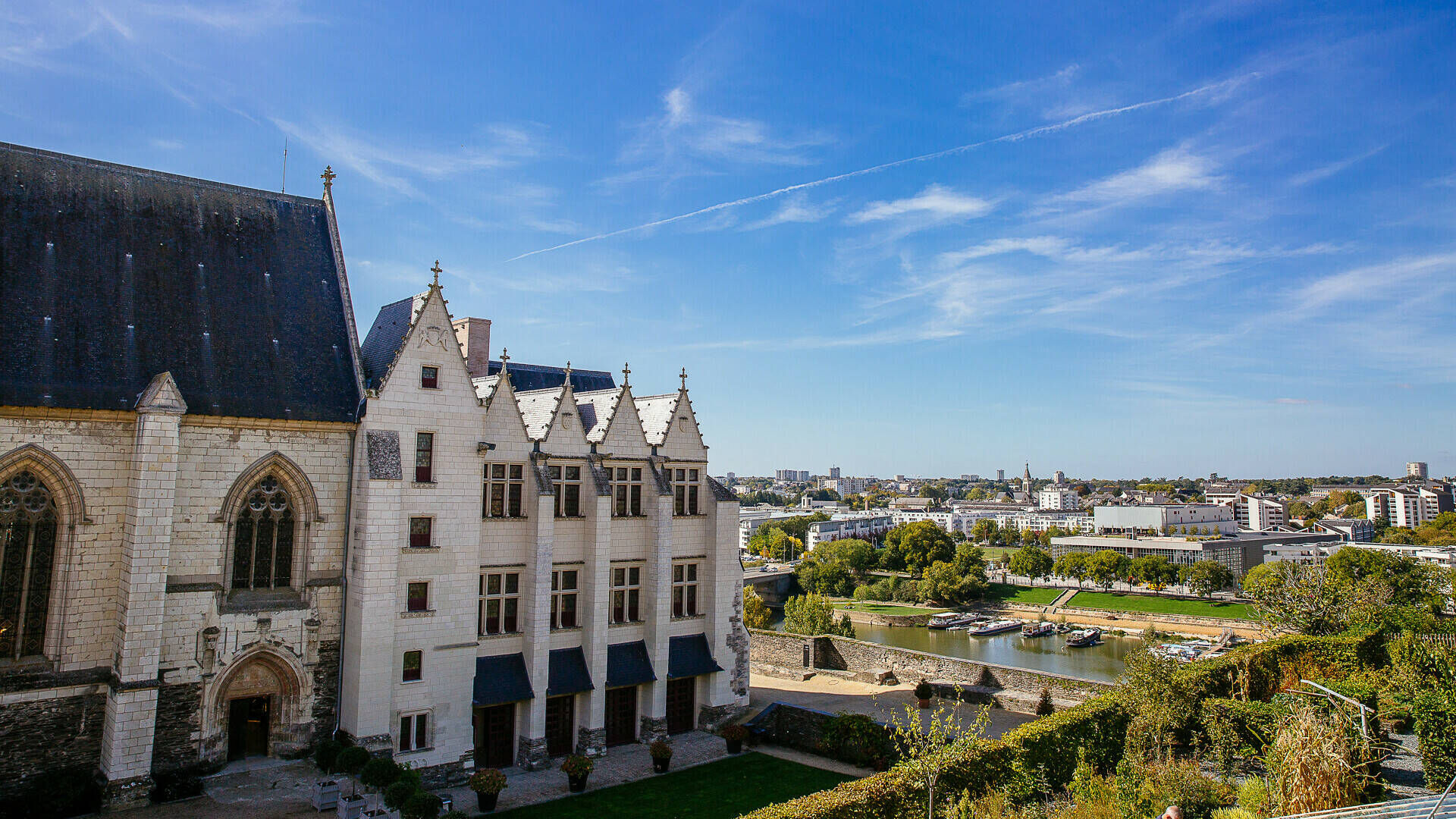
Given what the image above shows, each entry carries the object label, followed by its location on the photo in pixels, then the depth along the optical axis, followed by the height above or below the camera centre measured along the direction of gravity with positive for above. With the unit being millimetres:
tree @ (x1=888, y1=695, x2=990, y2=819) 15945 -5171
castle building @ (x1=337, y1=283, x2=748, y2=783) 23578 -2366
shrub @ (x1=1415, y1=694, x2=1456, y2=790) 18734 -5487
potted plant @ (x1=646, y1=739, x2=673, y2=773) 25141 -7928
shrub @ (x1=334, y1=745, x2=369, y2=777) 21188 -6883
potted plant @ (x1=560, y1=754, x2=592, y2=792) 23203 -7778
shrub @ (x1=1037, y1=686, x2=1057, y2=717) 29078 -7432
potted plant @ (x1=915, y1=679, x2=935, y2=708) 32000 -7643
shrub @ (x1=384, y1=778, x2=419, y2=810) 19406 -7109
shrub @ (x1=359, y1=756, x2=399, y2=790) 20156 -6902
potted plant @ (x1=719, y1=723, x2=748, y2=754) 27391 -8004
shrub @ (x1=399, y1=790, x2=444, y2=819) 18938 -7213
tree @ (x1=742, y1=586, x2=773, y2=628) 54906 -7999
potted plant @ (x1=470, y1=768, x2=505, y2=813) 21594 -7687
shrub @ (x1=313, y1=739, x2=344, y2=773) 22078 -7039
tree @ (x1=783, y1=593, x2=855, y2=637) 54812 -8386
